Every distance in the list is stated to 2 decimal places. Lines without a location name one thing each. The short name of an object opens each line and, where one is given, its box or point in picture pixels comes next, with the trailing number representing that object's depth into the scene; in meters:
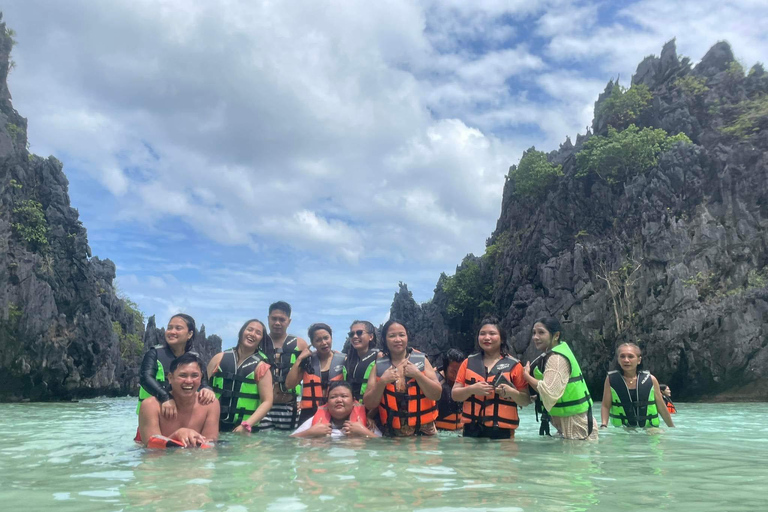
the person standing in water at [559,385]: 6.36
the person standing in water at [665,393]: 9.94
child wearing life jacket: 7.21
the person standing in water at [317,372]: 8.13
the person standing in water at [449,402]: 8.50
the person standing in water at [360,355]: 8.12
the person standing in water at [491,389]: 6.80
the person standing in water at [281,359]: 8.46
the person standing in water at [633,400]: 8.84
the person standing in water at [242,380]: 7.68
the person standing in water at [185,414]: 6.05
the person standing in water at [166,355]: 6.78
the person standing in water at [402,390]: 6.98
